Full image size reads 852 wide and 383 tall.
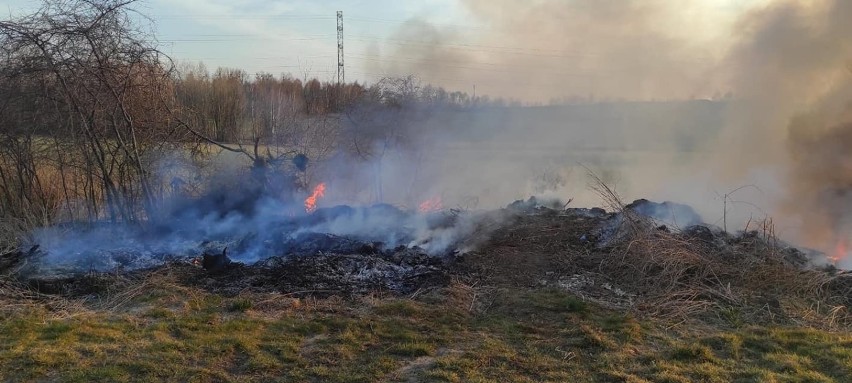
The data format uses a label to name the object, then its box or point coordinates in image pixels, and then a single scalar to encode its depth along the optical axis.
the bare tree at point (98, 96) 8.07
